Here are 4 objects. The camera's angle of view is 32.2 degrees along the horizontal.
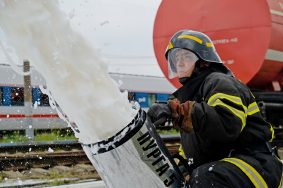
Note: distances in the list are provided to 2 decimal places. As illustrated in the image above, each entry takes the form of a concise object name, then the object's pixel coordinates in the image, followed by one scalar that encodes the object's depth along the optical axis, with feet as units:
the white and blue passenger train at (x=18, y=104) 52.85
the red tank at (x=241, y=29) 23.58
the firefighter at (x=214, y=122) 7.13
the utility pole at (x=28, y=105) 39.34
